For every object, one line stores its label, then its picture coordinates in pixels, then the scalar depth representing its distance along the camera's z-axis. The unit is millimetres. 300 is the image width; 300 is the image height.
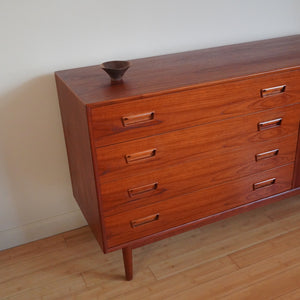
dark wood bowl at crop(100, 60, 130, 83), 1476
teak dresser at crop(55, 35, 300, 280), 1426
